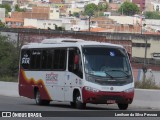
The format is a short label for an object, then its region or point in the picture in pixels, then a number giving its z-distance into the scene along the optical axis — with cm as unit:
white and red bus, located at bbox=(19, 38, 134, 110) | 3112
